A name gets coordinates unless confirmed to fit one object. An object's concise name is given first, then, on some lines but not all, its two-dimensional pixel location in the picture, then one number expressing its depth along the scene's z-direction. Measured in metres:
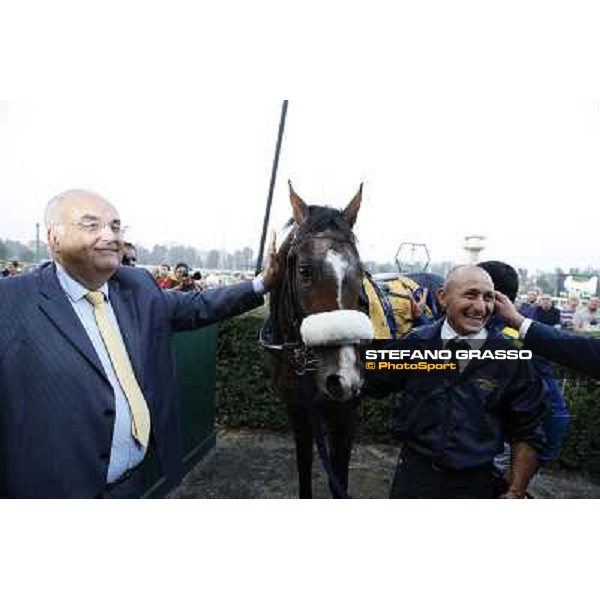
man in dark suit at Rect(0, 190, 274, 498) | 1.27
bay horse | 1.54
